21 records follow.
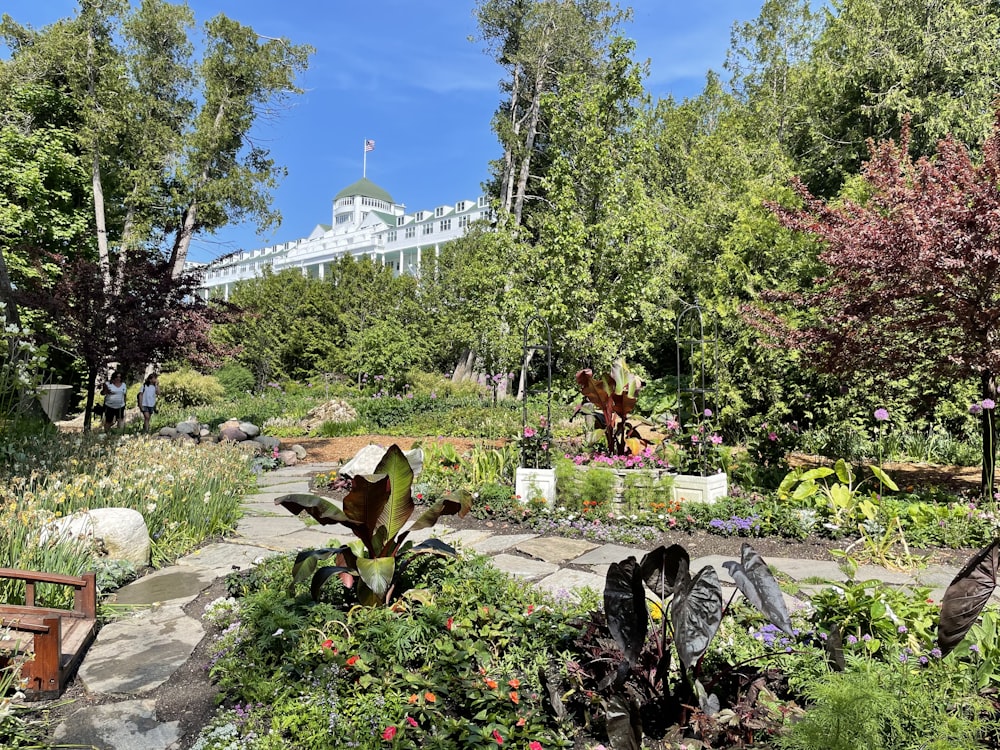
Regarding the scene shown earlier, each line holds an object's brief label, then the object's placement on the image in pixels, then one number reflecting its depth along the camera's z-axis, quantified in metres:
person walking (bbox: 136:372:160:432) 11.29
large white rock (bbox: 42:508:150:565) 3.67
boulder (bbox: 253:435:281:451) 10.02
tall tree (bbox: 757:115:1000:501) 5.15
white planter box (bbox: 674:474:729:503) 5.57
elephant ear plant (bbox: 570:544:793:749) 1.93
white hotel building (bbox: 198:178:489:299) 43.47
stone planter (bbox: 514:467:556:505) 5.88
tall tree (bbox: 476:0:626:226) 19.81
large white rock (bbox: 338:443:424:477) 6.94
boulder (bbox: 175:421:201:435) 11.31
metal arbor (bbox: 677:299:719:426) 8.95
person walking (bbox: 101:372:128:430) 10.36
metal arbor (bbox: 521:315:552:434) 6.35
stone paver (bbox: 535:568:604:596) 3.45
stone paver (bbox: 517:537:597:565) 4.34
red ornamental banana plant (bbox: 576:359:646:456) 6.79
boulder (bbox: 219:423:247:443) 11.05
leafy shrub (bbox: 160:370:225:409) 18.53
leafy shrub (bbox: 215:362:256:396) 22.61
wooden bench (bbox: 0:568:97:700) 2.39
